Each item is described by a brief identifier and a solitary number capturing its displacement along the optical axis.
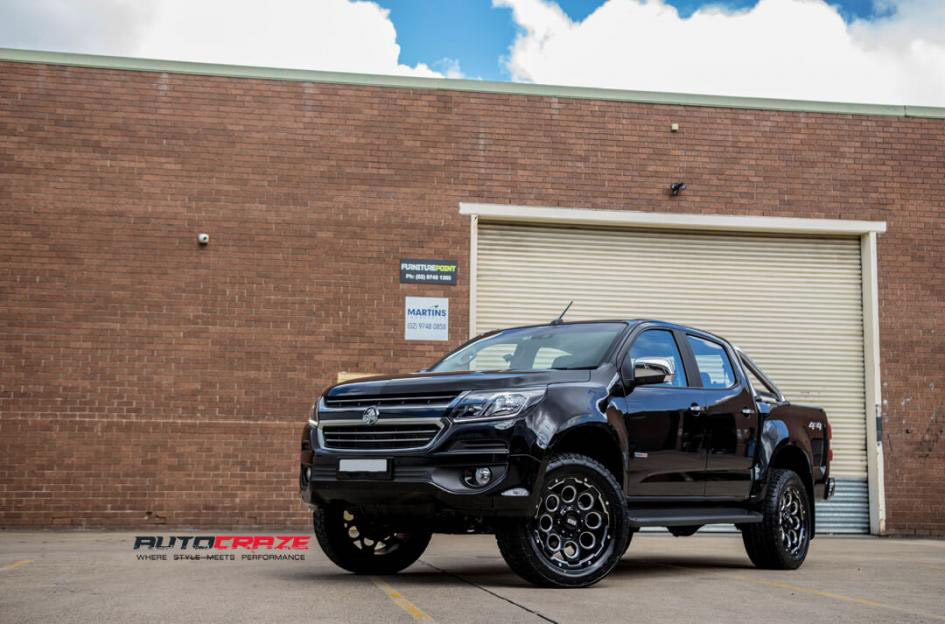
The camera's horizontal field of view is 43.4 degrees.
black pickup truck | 7.66
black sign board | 17.22
